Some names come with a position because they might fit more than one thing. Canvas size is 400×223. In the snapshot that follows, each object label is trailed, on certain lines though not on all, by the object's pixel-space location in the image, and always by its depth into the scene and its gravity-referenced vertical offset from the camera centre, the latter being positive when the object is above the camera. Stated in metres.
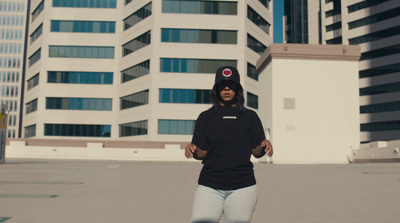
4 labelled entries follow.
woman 3.22 -0.09
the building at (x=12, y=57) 129.12 +26.48
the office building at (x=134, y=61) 45.59 +9.67
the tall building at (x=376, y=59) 64.00 +13.77
